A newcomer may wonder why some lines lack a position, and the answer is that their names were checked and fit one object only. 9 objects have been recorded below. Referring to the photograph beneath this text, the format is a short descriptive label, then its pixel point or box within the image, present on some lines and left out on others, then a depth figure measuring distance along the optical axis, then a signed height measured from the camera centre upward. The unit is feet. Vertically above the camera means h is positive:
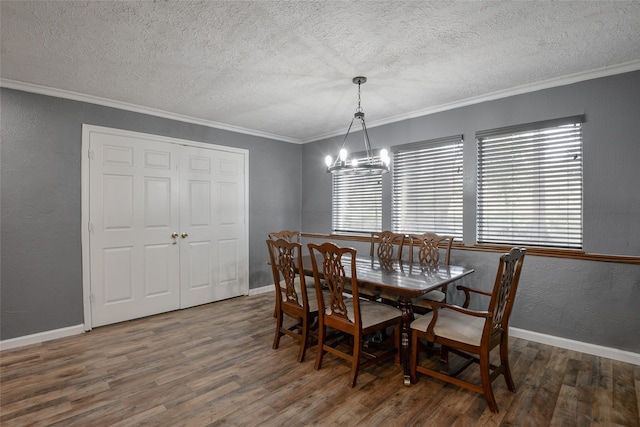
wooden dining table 7.55 -1.82
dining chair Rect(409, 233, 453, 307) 10.70 -1.37
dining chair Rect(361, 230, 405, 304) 11.81 -1.38
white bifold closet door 11.62 -0.69
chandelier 9.57 +1.48
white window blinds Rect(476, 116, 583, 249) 9.81 +0.87
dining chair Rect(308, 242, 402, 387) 7.64 -2.72
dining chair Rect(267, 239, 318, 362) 8.90 -2.70
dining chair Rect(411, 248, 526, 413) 6.63 -2.72
